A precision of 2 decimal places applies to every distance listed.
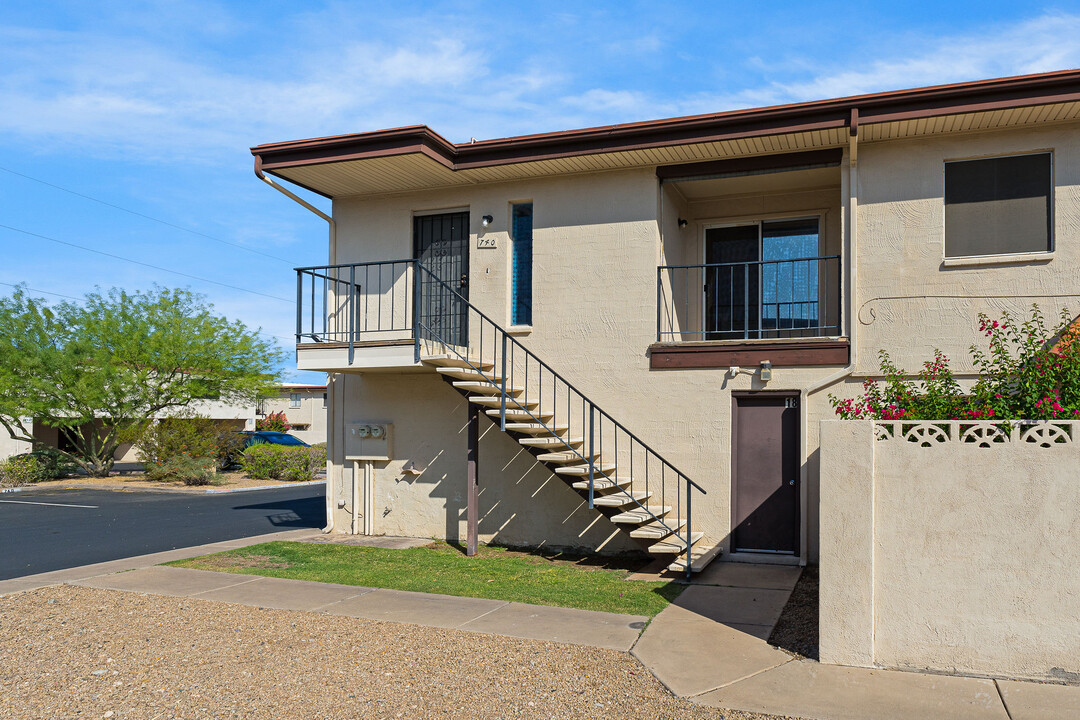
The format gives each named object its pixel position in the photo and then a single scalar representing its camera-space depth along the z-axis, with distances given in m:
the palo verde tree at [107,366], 24.20
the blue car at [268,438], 30.16
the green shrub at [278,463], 26.30
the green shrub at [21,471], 24.52
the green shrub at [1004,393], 6.52
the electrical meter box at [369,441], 12.41
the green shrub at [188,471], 24.33
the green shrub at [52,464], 25.70
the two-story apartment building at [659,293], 9.66
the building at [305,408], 46.03
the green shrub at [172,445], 25.20
